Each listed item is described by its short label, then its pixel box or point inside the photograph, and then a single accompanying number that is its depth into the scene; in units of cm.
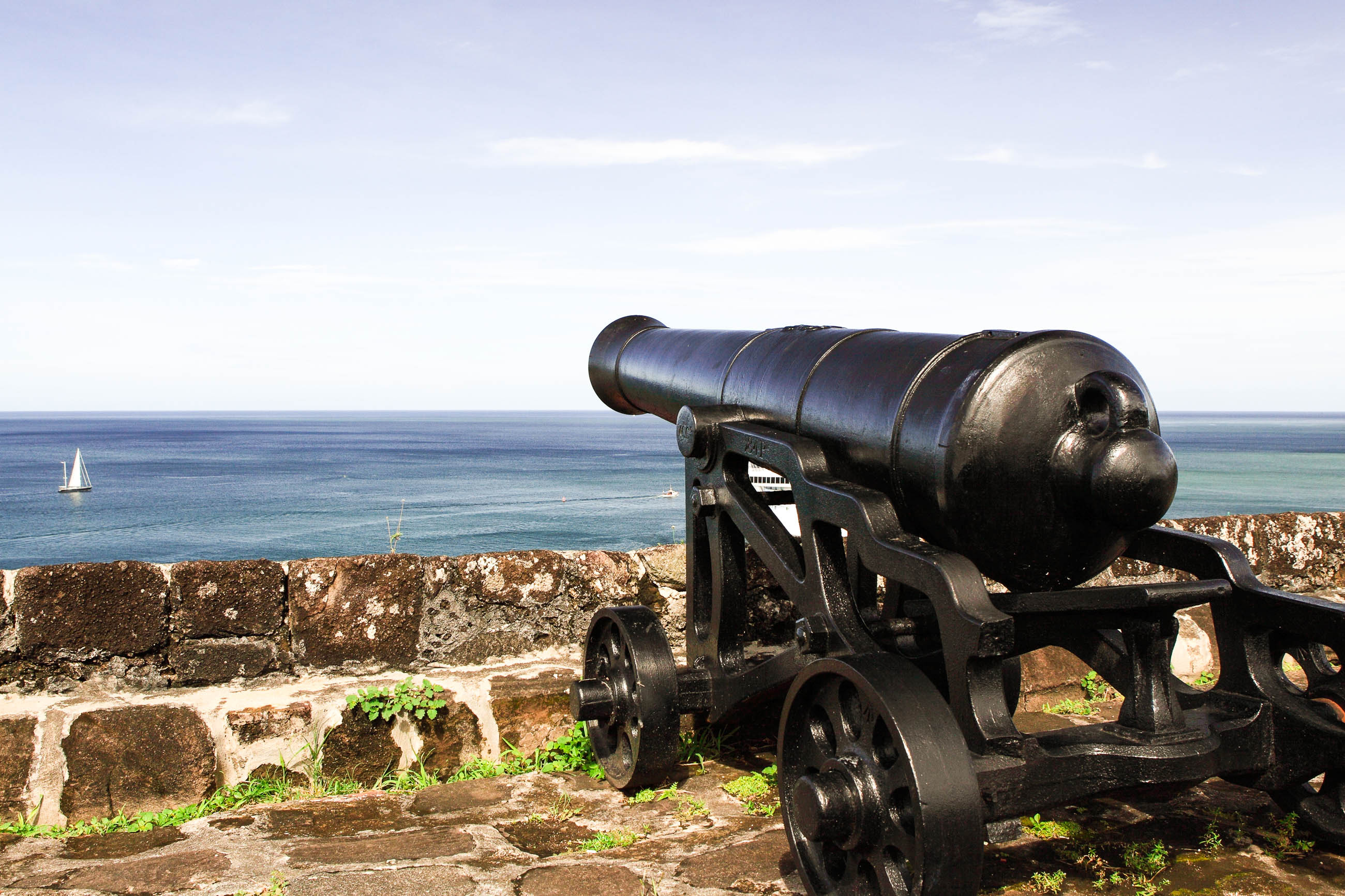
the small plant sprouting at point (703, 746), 384
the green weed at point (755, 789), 331
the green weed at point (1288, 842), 288
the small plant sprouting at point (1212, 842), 288
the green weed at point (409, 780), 361
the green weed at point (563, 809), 330
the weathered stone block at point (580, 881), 267
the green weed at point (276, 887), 259
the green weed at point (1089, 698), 433
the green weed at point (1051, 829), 300
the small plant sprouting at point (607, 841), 303
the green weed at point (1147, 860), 272
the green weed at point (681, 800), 330
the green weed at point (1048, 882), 262
